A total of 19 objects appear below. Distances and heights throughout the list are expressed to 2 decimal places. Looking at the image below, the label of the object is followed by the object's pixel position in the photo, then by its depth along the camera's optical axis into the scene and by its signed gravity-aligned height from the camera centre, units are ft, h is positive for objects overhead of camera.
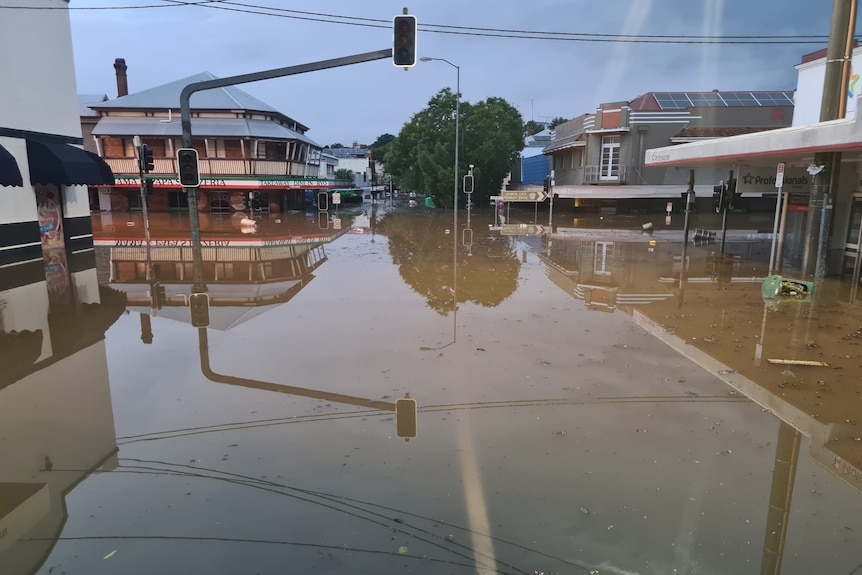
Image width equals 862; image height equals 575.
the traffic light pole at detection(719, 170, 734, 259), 66.65 -0.77
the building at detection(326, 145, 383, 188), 353.86 +18.44
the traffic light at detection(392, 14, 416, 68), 35.42 +9.69
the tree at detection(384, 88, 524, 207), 162.81 +15.97
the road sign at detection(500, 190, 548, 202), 102.22 +0.06
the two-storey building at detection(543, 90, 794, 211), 126.41 +15.34
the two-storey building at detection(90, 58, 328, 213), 128.57 +12.14
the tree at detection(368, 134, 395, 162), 551.39 +57.03
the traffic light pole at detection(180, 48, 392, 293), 37.19 +7.81
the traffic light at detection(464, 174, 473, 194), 110.73 +2.40
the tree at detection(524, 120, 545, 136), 329.05 +42.33
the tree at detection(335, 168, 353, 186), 284.61 +11.07
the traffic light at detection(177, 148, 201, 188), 40.93 +2.03
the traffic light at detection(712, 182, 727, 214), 66.67 -0.06
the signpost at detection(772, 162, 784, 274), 46.98 +1.74
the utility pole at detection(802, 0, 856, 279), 47.55 +7.20
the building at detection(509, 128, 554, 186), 182.19 +10.91
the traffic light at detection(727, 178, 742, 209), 68.53 +0.95
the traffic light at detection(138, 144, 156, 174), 71.82 +4.66
